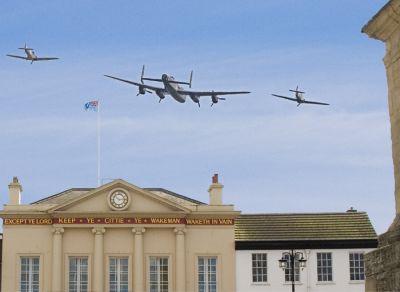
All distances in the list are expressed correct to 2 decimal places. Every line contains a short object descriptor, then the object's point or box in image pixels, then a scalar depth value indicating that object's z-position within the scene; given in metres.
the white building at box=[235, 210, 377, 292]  52.16
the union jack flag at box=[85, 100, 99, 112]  62.88
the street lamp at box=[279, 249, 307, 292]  37.62
